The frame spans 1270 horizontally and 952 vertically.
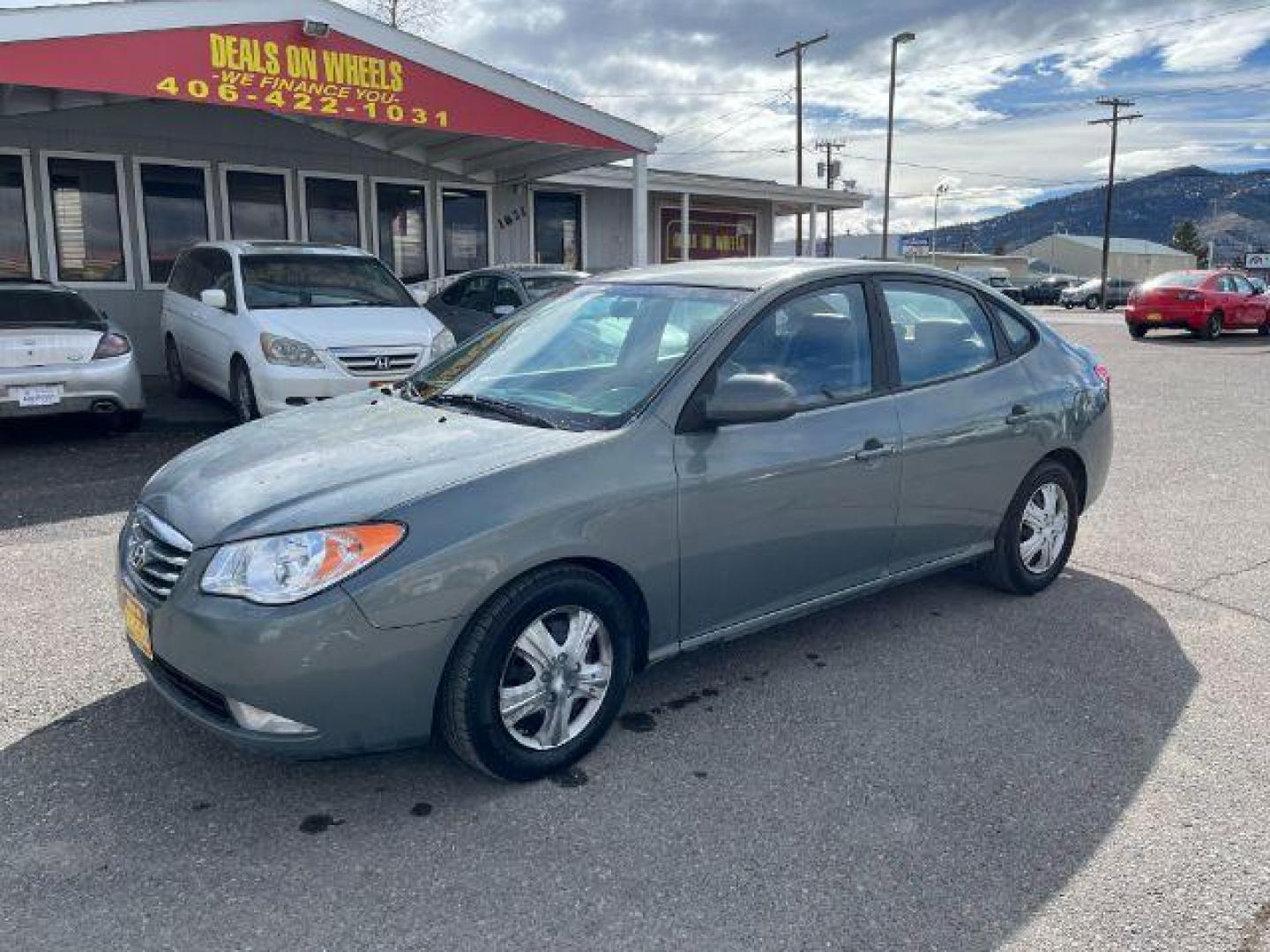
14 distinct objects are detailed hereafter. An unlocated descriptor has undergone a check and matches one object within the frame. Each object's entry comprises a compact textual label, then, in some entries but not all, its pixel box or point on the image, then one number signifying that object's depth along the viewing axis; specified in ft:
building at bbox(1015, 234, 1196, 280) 305.53
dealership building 28.50
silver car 25.16
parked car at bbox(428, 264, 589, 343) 37.09
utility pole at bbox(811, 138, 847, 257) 122.42
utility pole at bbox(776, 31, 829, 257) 114.83
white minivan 26.53
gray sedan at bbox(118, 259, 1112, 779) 8.98
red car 65.21
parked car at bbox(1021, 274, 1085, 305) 163.73
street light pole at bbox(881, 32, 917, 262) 125.08
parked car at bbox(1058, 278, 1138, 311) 146.92
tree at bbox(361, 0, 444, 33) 91.45
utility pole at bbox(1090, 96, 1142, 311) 165.92
